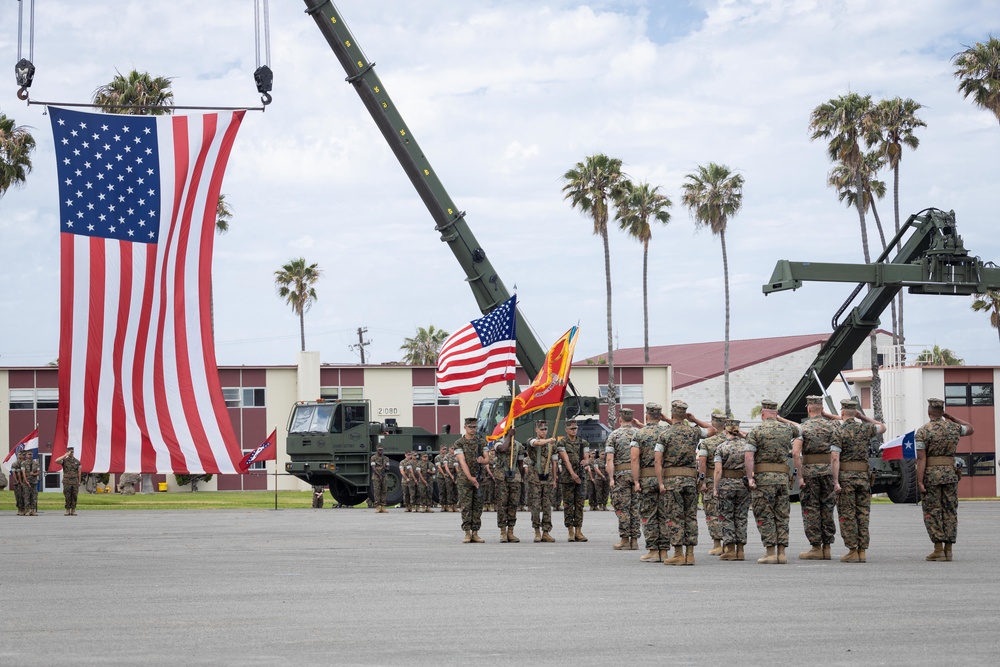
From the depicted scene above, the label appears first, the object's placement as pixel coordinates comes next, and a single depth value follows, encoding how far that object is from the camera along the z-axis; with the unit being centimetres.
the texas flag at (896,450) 3054
